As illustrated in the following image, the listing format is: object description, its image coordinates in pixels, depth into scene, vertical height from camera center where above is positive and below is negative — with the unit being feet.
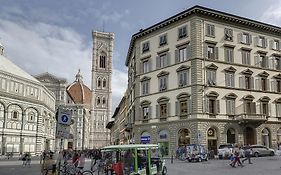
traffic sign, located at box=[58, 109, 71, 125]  30.29 -0.62
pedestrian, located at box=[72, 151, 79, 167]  46.43 -10.66
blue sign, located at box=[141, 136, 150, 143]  99.96 -12.07
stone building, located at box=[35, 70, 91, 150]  236.21 +9.46
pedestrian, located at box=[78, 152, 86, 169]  44.04 -10.05
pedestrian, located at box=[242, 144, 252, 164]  80.26 -12.73
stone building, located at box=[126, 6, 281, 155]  89.23 +13.67
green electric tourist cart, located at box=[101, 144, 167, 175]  36.95 -8.16
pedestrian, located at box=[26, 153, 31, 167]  83.99 -17.86
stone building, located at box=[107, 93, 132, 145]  133.62 -8.58
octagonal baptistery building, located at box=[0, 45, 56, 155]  149.99 +0.78
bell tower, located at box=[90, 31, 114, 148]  300.53 +29.84
